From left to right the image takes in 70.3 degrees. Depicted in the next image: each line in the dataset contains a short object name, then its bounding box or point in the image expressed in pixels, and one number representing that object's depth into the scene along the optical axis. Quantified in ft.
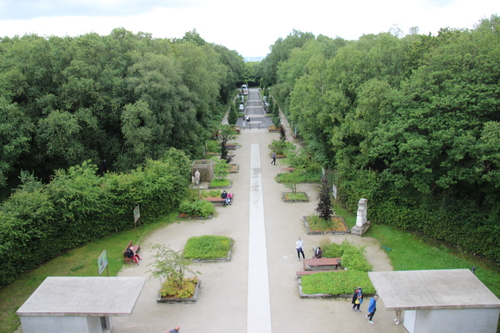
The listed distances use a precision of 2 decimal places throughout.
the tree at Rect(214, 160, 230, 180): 85.46
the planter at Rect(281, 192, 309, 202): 73.35
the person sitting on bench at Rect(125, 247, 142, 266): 50.93
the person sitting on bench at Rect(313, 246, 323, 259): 50.24
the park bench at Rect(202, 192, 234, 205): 72.13
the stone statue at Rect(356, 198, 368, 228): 59.21
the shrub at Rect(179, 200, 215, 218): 65.72
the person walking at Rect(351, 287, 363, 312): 39.24
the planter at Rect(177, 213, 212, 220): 66.03
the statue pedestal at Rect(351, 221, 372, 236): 58.90
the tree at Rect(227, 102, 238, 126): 150.81
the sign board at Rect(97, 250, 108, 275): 44.00
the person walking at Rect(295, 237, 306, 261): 50.60
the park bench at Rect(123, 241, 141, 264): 51.49
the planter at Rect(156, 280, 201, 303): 42.27
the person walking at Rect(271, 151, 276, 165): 98.69
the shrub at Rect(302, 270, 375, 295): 42.75
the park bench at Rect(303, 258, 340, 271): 48.19
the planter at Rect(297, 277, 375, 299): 42.60
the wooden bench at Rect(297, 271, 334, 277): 46.62
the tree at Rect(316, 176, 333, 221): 60.64
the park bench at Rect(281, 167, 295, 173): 92.64
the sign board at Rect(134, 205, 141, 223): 59.14
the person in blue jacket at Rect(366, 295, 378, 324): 37.70
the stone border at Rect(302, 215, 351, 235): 59.52
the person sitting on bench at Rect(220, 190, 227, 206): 72.05
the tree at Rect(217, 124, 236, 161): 109.70
